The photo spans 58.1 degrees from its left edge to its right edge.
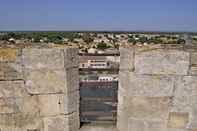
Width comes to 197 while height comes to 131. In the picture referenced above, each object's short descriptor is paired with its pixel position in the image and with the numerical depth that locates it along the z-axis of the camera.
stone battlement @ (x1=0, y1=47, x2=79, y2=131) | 1.85
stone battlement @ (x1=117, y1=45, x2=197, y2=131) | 1.86
